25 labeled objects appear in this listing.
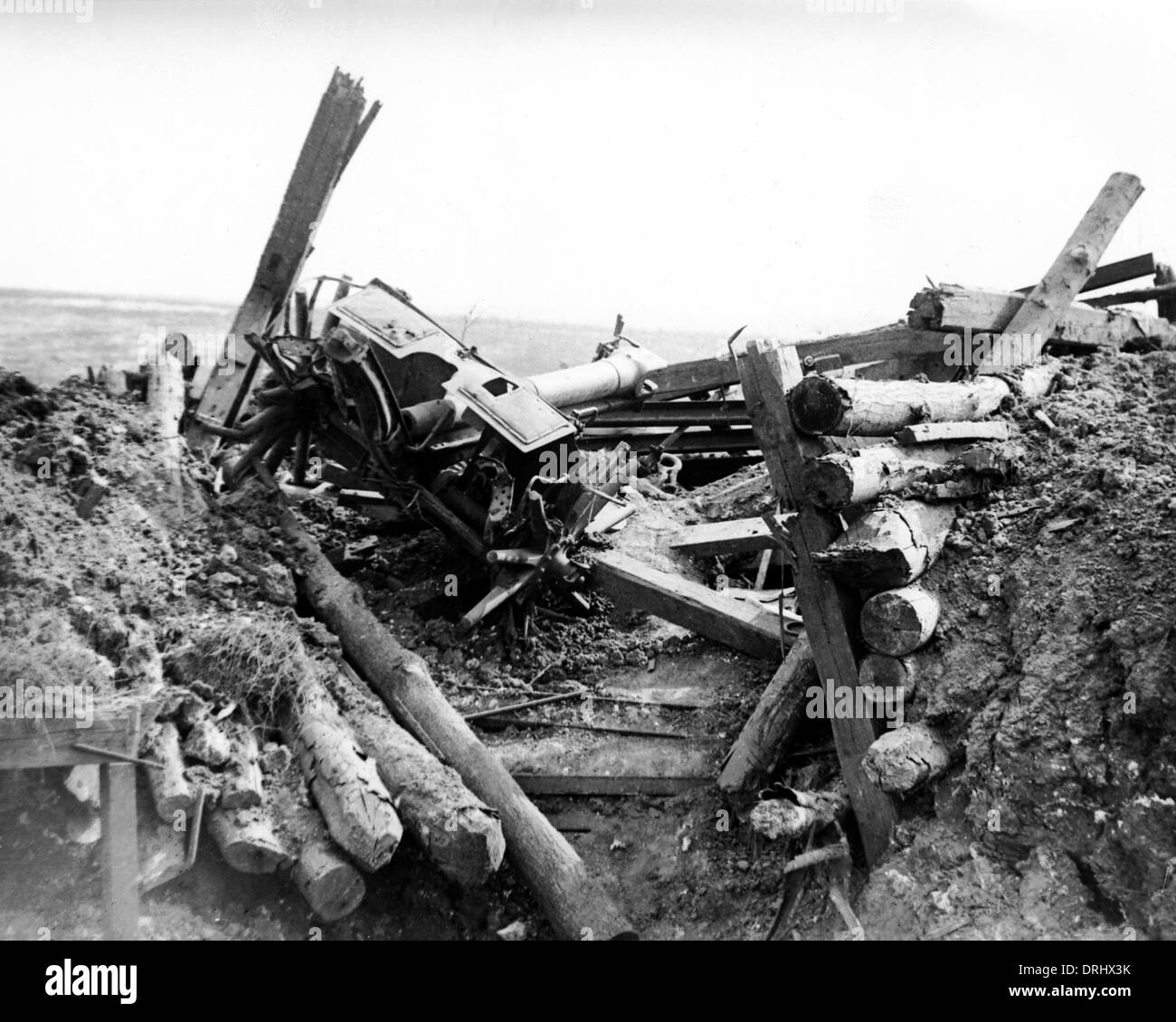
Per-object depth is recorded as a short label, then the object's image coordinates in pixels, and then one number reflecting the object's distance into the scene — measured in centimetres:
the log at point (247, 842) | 405
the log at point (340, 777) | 418
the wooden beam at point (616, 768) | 539
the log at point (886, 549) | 440
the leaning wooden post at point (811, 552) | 445
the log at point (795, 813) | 413
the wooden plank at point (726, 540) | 653
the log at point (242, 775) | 420
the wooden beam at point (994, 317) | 610
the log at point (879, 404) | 438
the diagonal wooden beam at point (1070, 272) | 656
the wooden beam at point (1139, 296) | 902
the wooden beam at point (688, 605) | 590
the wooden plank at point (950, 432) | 481
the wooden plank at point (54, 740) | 322
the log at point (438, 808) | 436
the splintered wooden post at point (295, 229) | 810
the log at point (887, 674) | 445
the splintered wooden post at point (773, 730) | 502
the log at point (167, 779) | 396
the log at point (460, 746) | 443
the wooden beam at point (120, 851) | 341
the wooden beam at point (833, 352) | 654
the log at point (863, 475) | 434
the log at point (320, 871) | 407
